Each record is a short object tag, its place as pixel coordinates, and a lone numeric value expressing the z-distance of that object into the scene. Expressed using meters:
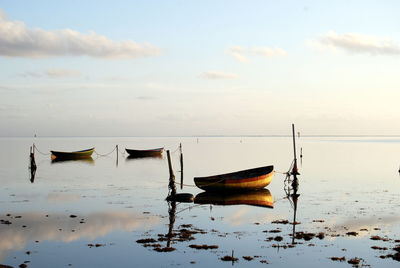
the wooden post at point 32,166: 61.65
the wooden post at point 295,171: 42.94
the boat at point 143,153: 107.62
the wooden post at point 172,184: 35.09
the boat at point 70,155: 93.41
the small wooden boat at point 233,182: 37.72
